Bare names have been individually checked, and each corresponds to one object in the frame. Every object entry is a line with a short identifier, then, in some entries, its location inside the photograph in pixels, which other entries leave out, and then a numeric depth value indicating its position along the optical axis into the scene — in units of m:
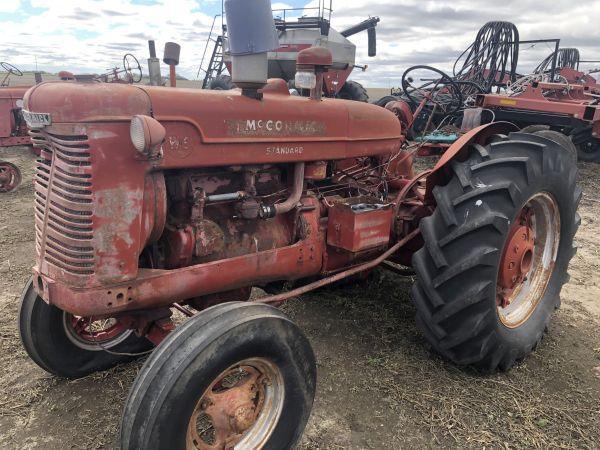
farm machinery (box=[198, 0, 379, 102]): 11.71
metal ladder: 12.73
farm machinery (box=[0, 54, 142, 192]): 7.68
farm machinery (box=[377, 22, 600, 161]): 9.13
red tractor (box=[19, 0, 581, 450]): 2.01
